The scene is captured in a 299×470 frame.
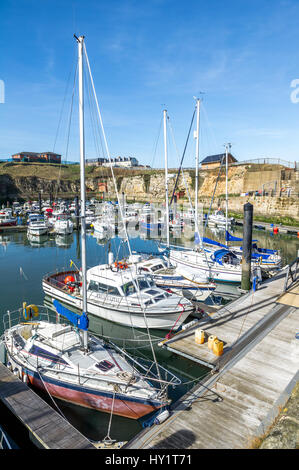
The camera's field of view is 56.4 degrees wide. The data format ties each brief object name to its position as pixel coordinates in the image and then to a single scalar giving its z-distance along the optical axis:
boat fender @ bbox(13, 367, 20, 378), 11.41
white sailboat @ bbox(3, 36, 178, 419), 9.58
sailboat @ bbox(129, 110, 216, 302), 18.89
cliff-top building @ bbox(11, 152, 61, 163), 134.50
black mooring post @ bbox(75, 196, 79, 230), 53.00
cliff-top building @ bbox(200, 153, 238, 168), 96.98
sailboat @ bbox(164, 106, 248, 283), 23.70
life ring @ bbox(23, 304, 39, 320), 13.60
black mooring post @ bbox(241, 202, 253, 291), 21.17
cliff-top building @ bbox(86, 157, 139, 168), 169.65
